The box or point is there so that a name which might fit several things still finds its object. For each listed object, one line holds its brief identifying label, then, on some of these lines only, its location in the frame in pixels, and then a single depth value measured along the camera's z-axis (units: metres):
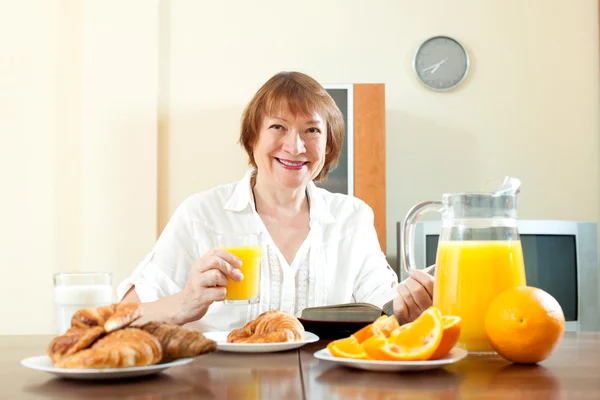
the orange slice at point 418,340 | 0.99
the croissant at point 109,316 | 0.92
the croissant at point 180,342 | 0.95
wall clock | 4.02
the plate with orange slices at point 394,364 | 0.97
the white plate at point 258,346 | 1.17
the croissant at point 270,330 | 1.20
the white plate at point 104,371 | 0.89
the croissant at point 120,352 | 0.89
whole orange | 1.04
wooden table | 0.86
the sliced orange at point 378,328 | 1.08
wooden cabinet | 3.66
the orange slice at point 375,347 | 1.00
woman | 2.05
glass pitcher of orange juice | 1.17
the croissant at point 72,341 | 0.91
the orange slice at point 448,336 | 1.00
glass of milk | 1.17
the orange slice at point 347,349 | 1.02
